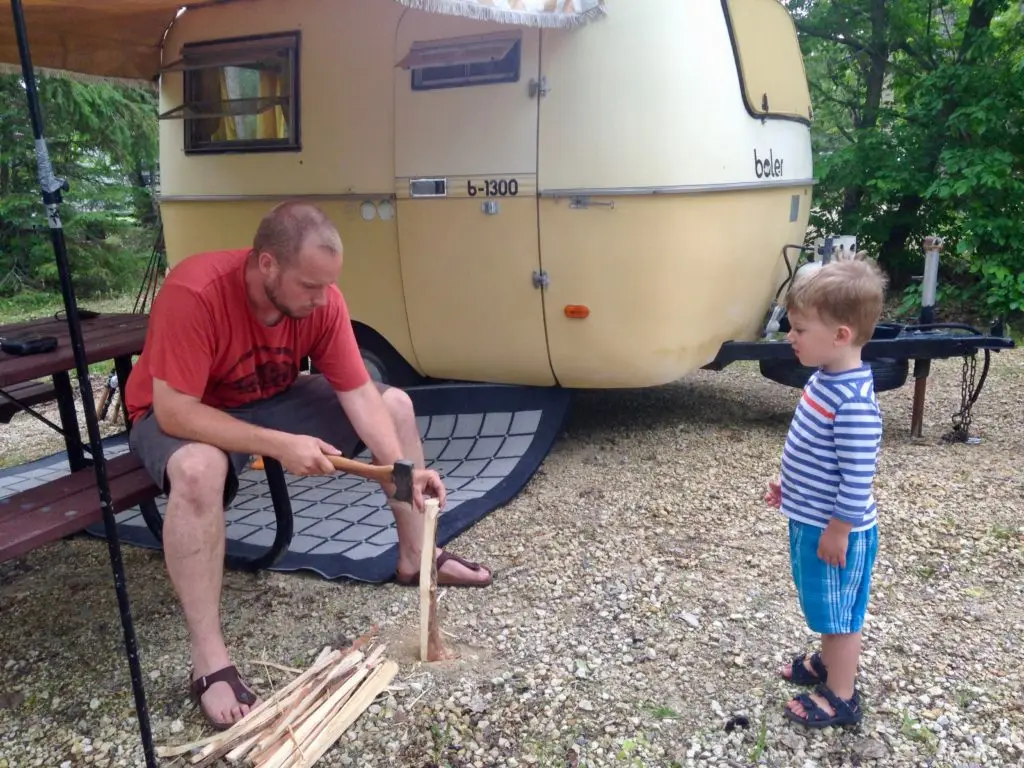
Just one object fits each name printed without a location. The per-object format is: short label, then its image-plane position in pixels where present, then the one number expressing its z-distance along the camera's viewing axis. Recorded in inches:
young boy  84.3
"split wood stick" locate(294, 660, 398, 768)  90.7
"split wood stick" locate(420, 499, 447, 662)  104.1
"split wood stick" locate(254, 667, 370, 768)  88.3
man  99.1
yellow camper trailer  163.2
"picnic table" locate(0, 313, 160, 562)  99.5
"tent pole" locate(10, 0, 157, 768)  77.3
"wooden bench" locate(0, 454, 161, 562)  96.8
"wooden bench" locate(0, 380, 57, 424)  150.8
